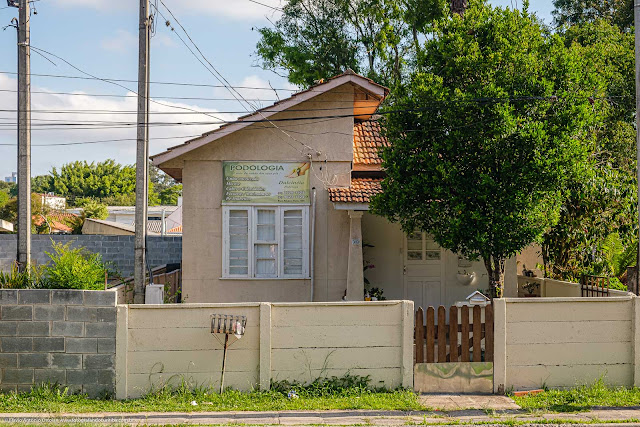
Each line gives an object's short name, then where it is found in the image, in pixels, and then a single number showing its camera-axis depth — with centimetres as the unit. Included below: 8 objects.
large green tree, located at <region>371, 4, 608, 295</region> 1129
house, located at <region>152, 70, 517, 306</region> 1430
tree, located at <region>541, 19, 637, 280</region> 1317
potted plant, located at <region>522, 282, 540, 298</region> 1521
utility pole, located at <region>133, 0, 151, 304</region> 1167
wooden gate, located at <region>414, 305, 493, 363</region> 896
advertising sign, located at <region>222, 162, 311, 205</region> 1434
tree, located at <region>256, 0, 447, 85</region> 2894
